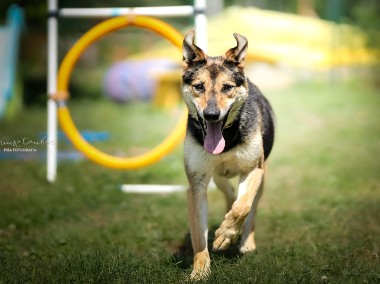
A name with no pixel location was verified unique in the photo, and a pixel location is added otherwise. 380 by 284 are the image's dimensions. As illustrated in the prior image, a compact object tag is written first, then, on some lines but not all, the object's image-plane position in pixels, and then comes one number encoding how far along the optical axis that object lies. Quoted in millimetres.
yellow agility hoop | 7473
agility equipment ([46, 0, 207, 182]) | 7555
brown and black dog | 4715
